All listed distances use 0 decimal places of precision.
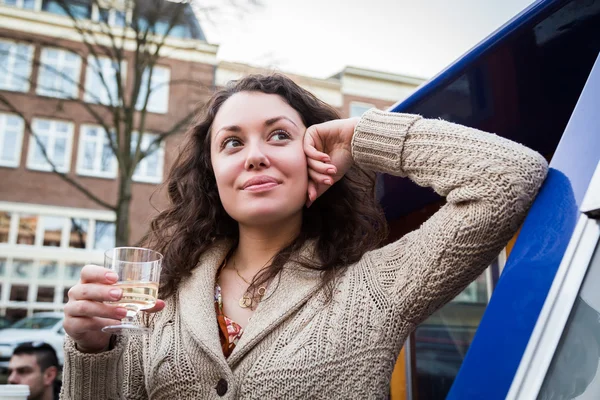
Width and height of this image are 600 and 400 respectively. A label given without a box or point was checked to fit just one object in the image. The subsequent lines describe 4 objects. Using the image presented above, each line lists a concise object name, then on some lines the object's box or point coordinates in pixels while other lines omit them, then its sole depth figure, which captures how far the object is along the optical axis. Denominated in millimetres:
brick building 18188
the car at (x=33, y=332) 10141
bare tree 10242
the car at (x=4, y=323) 13966
